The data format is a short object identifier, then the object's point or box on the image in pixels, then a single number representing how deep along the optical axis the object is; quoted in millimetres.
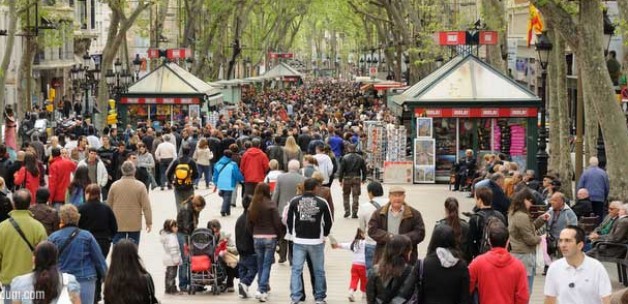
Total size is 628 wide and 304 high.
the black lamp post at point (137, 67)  58041
